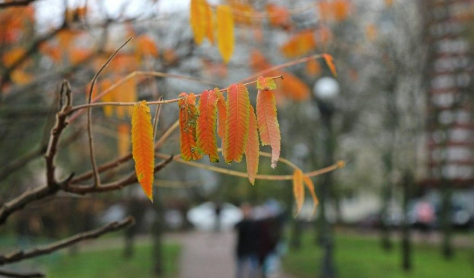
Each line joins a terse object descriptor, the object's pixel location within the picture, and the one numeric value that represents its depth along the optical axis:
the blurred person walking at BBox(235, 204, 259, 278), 12.08
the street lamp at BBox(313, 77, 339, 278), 12.71
